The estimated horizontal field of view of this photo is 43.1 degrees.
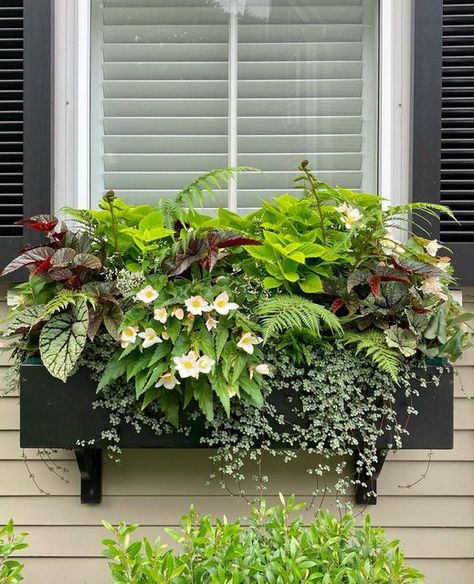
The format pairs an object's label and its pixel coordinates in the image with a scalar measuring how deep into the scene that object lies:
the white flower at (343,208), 1.84
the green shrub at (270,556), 1.59
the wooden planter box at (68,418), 1.76
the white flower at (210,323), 1.66
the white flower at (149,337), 1.66
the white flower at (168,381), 1.64
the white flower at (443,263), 1.86
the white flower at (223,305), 1.67
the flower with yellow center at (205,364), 1.62
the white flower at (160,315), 1.66
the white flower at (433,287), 1.81
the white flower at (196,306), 1.66
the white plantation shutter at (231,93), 2.28
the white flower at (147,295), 1.68
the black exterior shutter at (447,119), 2.10
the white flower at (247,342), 1.66
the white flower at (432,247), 1.90
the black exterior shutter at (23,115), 2.09
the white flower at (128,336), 1.66
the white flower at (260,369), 1.68
